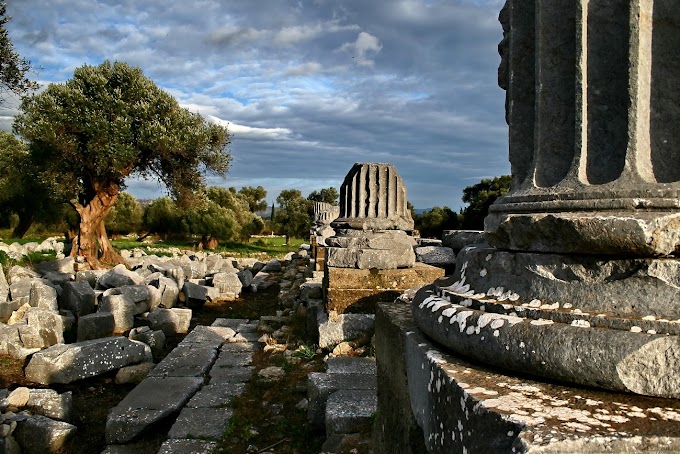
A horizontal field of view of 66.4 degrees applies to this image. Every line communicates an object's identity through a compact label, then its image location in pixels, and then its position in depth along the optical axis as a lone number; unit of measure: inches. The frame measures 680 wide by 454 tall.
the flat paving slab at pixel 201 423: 161.5
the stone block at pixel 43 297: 358.4
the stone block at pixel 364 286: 227.5
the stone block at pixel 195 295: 455.5
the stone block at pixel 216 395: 188.4
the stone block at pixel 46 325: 296.0
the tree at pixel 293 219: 1998.0
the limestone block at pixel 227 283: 502.3
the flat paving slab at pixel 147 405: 172.9
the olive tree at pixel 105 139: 665.0
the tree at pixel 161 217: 1529.3
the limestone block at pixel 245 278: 545.0
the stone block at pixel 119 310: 341.7
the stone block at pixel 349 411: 137.0
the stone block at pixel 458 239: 295.4
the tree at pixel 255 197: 2647.6
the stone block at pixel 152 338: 305.0
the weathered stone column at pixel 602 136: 65.4
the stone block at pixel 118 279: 443.8
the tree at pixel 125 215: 1545.6
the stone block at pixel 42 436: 172.7
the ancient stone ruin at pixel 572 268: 56.4
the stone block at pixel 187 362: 227.0
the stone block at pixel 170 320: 349.4
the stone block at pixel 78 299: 378.9
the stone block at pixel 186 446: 150.6
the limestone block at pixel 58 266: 543.2
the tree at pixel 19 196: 901.5
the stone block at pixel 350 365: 179.0
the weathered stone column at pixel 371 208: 276.2
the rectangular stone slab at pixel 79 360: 241.3
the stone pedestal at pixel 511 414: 48.7
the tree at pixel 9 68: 516.5
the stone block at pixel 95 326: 311.7
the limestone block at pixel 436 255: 303.9
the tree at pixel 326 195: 2597.7
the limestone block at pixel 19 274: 441.4
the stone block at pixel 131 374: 248.4
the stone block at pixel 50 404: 191.8
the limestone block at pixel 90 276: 506.0
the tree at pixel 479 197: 1231.5
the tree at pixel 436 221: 1512.1
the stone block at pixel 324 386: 158.1
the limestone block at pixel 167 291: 427.5
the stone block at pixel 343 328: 223.9
